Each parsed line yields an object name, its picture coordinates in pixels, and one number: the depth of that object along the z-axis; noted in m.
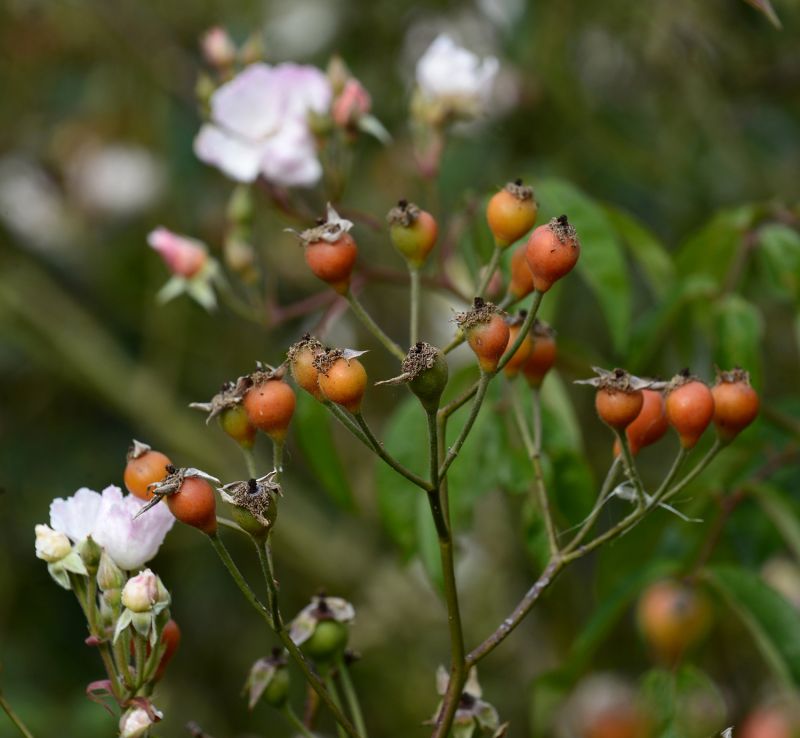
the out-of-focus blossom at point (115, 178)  2.25
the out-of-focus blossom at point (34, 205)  2.17
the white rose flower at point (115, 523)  0.86
